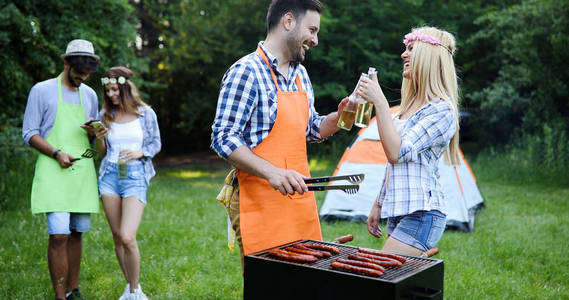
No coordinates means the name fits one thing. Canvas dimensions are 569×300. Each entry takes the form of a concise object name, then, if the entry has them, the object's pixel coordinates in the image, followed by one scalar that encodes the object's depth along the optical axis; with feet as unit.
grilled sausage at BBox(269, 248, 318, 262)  7.45
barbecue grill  6.73
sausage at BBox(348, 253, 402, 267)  7.32
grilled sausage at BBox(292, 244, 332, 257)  7.92
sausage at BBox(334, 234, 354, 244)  8.89
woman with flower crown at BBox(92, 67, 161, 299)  13.38
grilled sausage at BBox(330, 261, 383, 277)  6.89
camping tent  21.90
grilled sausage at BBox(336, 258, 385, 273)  7.05
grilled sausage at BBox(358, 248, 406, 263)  7.71
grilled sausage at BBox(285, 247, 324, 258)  7.82
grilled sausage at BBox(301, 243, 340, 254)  8.15
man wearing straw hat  12.70
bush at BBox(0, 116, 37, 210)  24.98
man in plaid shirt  8.23
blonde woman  8.43
